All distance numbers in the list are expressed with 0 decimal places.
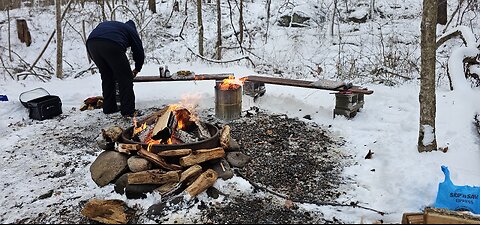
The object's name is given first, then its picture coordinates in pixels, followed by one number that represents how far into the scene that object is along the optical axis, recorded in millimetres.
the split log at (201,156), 4082
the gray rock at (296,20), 16203
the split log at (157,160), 4059
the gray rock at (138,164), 4012
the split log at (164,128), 4457
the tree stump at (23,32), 16203
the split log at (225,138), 4625
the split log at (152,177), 3842
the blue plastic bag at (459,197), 3496
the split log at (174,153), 4129
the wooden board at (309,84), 6082
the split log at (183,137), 4566
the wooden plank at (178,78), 6922
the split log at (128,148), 4223
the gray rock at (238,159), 4539
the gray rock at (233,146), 4772
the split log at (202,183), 3739
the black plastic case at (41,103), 6426
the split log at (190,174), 3898
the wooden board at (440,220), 2309
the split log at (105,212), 3396
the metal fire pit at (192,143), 4207
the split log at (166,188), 3771
